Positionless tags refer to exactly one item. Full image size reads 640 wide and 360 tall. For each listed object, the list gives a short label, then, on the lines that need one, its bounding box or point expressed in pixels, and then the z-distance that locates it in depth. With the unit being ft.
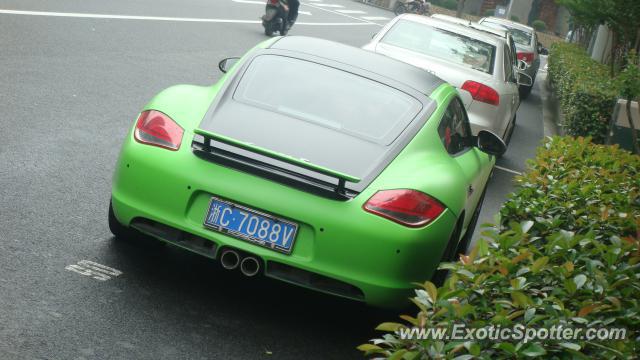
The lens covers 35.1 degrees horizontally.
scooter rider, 75.05
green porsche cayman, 16.34
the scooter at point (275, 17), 72.28
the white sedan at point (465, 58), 35.04
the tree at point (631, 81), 33.40
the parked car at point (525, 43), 77.82
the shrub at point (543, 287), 10.05
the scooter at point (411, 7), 163.43
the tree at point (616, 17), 45.01
